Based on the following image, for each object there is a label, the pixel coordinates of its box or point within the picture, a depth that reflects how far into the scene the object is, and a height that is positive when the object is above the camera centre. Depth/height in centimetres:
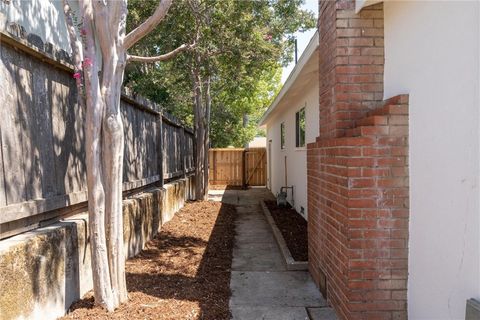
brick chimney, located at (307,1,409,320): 318 -25
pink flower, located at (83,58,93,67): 346 +80
